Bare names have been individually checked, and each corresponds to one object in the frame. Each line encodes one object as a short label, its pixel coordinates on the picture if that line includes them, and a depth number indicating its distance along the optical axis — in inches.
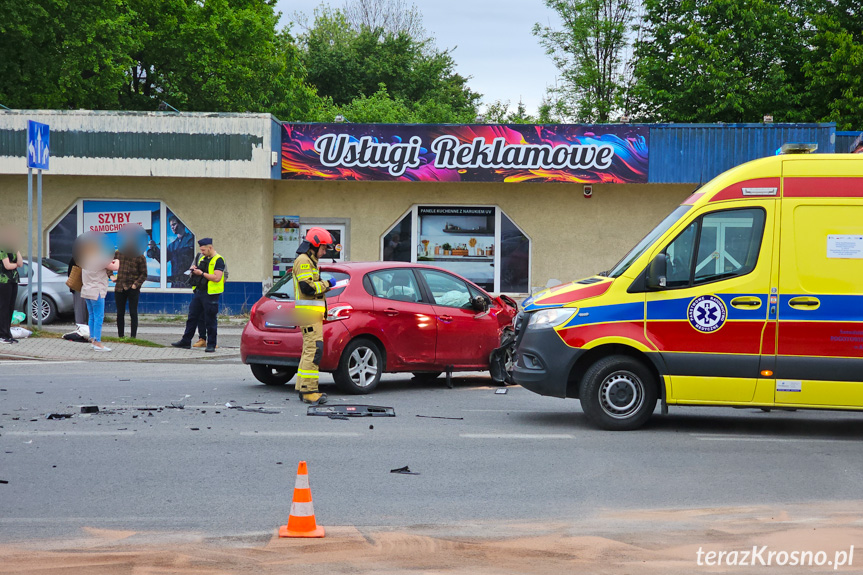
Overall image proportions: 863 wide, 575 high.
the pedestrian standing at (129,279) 687.1
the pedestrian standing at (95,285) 620.4
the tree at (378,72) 2348.7
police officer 642.8
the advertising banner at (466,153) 911.7
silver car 817.5
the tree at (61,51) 1250.6
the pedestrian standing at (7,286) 616.4
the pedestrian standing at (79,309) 668.7
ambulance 347.3
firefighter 416.2
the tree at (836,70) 1416.1
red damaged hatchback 442.3
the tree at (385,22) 2701.8
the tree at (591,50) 1930.4
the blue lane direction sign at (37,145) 684.1
